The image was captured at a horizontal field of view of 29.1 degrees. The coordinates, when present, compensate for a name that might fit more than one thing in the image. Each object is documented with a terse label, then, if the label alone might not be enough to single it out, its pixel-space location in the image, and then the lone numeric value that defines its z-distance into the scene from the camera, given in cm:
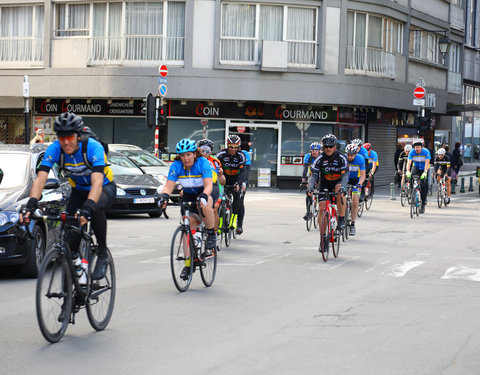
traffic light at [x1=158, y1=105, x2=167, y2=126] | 2833
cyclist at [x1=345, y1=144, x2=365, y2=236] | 1836
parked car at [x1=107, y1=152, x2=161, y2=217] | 2031
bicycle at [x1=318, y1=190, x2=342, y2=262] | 1305
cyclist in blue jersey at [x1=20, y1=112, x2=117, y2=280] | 737
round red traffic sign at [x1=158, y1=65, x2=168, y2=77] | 2929
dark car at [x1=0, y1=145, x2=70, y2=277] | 1034
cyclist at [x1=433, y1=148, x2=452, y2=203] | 2712
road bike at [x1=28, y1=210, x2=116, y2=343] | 704
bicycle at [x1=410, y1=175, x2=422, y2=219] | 2288
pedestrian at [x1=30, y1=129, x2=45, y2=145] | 2443
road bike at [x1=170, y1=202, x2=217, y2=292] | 991
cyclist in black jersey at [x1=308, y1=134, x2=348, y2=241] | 1350
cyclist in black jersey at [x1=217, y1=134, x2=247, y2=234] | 1555
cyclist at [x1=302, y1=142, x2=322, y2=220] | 1916
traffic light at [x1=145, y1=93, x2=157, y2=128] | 2788
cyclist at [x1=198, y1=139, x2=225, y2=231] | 1294
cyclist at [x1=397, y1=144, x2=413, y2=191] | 2543
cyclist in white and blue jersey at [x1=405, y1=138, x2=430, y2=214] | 2345
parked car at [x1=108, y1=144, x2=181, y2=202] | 2377
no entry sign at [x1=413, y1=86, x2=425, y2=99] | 3303
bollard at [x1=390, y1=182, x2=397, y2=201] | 3017
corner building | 3456
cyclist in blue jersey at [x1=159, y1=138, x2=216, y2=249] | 1027
